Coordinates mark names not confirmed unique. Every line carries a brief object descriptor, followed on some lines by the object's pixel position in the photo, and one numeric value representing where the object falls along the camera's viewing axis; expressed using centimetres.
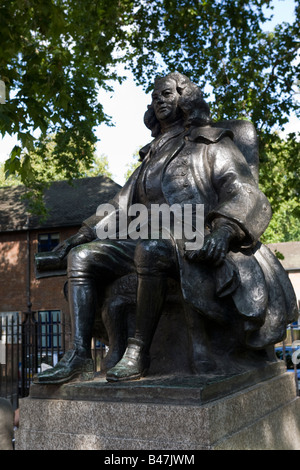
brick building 2467
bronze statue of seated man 316
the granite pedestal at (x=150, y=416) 266
